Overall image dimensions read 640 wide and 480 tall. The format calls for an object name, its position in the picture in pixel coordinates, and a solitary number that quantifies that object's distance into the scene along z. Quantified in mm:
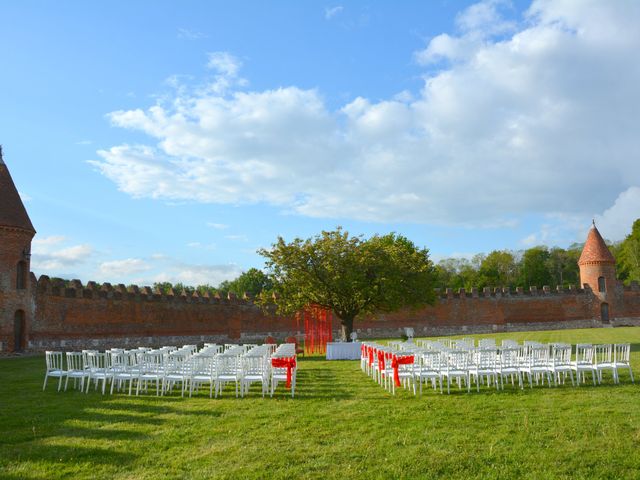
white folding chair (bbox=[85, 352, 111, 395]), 11734
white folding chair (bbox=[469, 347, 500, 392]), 10945
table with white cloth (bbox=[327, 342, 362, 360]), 21484
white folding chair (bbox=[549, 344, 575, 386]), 11531
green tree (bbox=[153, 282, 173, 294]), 76956
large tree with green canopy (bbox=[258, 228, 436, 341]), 22938
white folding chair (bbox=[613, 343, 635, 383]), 11720
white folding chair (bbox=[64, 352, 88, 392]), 11922
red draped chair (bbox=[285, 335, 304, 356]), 23558
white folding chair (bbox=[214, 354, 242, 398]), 10867
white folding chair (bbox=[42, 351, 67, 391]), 12052
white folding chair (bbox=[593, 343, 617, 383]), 11727
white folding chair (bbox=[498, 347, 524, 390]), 11195
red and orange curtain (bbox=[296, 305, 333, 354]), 25469
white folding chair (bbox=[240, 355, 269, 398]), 10984
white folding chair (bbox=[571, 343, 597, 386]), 11570
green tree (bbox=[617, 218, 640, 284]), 60506
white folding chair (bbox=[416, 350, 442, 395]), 10766
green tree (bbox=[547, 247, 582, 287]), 72188
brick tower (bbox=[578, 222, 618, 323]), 46812
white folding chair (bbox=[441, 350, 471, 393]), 10853
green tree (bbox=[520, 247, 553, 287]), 68312
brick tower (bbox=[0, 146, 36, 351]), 24344
